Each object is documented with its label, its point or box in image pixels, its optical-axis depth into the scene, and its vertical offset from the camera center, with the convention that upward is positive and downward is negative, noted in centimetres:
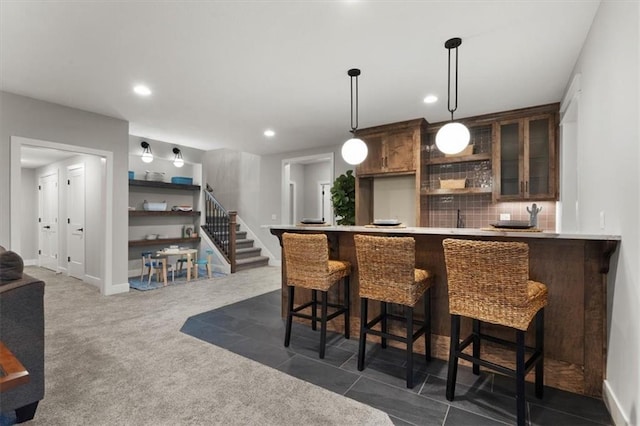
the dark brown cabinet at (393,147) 459 +102
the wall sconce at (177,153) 659 +128
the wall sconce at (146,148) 591 +127
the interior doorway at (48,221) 666 -23
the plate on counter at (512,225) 221 -9
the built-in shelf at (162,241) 584 -61
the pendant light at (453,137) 275 +68
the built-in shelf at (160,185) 590 +55
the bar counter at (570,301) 196 -58
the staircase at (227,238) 656 -60
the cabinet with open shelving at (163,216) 605 -10
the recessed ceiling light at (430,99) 373 +142
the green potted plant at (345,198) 535 +25
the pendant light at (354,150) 326 +66
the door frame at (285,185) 686 +62
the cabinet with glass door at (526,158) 388 +73
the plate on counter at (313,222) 346 -11
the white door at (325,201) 877 +32
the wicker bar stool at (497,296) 175 -50
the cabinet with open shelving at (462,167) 437 +69
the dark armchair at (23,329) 172 -69
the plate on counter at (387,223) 288 -10
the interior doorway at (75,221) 563 -19
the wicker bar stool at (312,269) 260 -51
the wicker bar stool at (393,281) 216 -51
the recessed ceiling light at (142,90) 348 +142
